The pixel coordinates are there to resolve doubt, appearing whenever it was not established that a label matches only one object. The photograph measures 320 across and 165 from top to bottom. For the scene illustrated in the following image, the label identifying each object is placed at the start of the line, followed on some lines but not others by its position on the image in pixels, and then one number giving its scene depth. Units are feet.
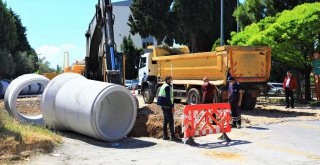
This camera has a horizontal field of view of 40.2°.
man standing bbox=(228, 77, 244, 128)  45.52
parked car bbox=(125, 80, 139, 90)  152.78
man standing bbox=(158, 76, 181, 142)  38.68
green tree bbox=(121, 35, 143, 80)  192.99
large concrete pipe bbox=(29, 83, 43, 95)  99.11
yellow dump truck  60.70
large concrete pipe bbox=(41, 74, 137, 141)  36.40
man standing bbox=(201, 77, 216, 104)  49.85
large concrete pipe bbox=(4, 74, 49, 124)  51.53
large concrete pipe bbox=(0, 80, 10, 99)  108.37
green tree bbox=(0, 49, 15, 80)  161.17
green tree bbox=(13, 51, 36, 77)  187.21
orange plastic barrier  37.01
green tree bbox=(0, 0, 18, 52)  169.78
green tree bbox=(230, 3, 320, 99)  72.84
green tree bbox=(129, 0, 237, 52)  143.23
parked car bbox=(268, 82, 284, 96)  101.50
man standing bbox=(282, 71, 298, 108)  68.54
